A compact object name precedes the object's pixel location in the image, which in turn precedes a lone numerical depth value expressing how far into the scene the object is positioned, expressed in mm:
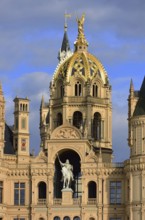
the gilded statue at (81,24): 137125
